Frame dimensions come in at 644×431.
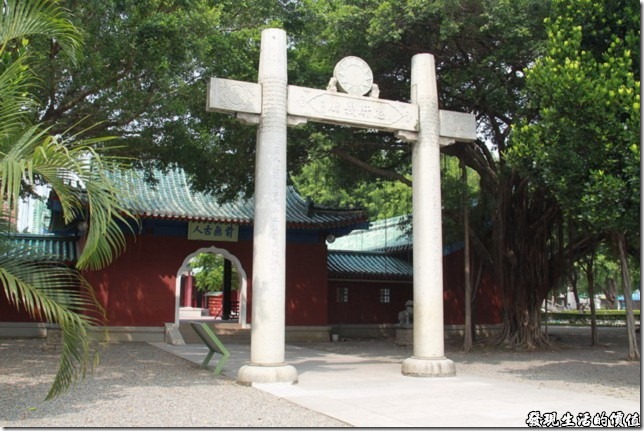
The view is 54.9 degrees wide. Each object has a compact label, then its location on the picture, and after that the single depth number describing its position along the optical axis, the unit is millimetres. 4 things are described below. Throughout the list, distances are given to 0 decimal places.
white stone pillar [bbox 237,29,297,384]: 8133
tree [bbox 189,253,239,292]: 30297
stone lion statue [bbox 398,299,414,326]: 17594
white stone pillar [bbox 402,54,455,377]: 9266
